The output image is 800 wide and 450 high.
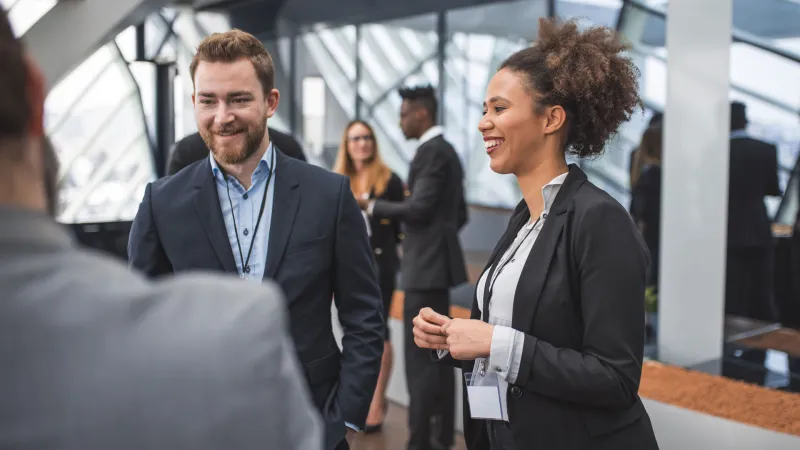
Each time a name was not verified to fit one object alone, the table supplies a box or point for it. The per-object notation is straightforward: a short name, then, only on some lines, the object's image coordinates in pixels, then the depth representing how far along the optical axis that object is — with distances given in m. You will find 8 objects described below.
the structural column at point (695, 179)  4.06
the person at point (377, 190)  4.67
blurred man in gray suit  0.63
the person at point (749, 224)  4.03
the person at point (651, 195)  4.52
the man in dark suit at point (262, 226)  1.80
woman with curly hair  1.59
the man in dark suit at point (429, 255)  4.17
